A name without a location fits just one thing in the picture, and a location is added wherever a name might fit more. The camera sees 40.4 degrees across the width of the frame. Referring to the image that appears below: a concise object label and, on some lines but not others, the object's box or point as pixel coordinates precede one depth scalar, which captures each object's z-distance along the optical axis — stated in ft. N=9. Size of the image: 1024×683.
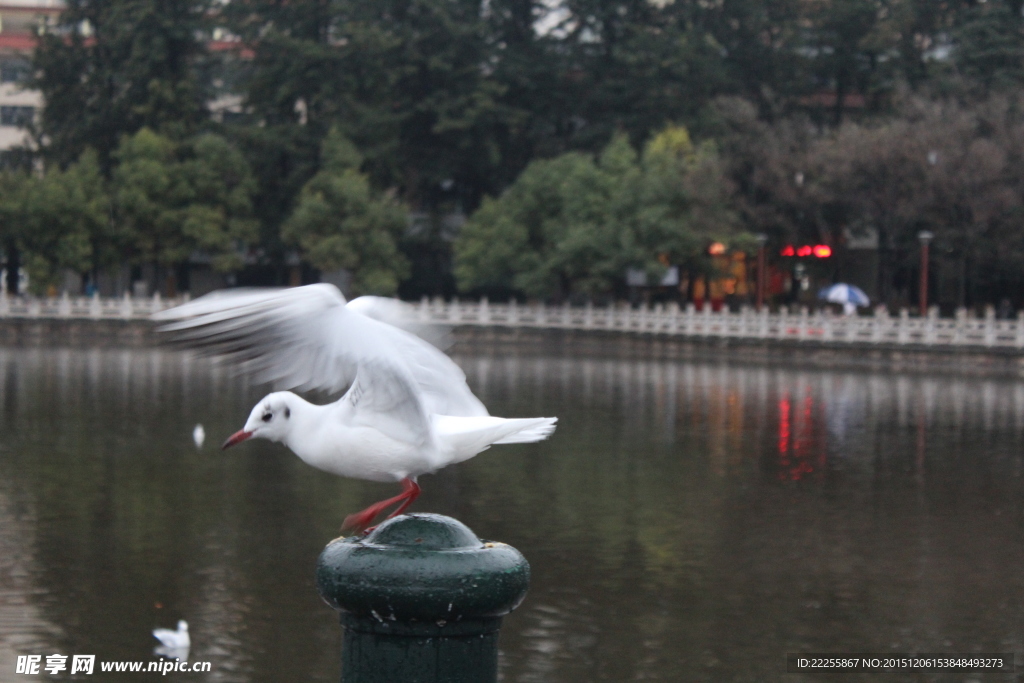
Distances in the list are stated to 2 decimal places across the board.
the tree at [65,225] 139.44
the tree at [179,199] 139.95
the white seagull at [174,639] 25.82
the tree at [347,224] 138.51
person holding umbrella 120.37
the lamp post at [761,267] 124.63
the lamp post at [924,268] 114.42
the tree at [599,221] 129.08
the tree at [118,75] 147.95
